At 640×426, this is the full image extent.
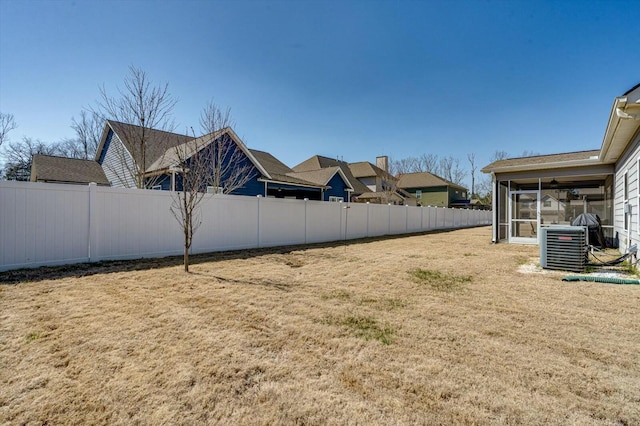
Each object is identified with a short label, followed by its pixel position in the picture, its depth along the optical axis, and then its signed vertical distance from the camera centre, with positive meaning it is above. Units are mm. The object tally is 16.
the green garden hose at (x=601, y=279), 5411 -1152
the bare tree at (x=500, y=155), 46844 +10269
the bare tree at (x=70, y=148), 29436 +6912
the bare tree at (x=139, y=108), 11352 +4284
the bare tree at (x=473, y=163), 47441 +8916
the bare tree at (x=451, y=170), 47969 +7973
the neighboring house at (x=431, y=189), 38562 +3904
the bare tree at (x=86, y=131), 24828 +7252
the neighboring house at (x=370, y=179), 28927 +4285
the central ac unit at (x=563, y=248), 6590 -663
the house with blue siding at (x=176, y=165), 12273 +2466
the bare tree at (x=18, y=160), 24922 +4708
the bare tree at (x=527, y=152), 44212 +10104
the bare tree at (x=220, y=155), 11719 +2709
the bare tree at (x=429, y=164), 47625 +8801
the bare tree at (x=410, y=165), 46000 +8593
